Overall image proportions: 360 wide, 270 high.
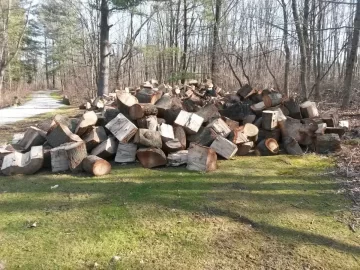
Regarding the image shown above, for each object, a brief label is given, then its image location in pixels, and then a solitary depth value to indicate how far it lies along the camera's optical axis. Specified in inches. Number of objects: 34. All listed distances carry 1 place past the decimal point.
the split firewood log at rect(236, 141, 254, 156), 197.9
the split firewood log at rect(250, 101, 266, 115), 225.6
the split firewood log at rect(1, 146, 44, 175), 165.8
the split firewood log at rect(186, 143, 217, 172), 167.0
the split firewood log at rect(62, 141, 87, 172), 164.6
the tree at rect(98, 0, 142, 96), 407.7
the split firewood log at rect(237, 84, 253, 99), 248.2
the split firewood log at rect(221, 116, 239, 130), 207.9
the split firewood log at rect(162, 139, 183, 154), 183.0
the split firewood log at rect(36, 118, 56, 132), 196.7
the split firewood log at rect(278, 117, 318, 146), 204.8
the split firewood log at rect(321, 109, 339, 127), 221.6
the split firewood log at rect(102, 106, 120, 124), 207.6
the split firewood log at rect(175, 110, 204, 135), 196.5
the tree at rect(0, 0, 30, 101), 721.0
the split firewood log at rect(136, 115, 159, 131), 189.2
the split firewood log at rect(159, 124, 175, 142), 184.4
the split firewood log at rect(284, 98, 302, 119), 225.8
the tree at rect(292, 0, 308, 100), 376.5
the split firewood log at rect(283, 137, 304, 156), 201.5
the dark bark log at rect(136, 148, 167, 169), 174.1
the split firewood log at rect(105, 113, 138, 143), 181.8
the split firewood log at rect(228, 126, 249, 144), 194.6
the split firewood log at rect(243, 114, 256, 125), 219.5
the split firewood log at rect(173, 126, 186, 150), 191.5
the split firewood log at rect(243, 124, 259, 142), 202.7
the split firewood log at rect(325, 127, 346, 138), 211.9
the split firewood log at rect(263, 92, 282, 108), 225.9
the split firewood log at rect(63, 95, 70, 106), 705.3
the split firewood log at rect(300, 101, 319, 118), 224.8
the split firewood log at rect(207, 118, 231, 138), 194.7
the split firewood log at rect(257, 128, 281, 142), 210.2
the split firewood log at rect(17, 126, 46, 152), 189.0
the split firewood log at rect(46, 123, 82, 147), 178.4
